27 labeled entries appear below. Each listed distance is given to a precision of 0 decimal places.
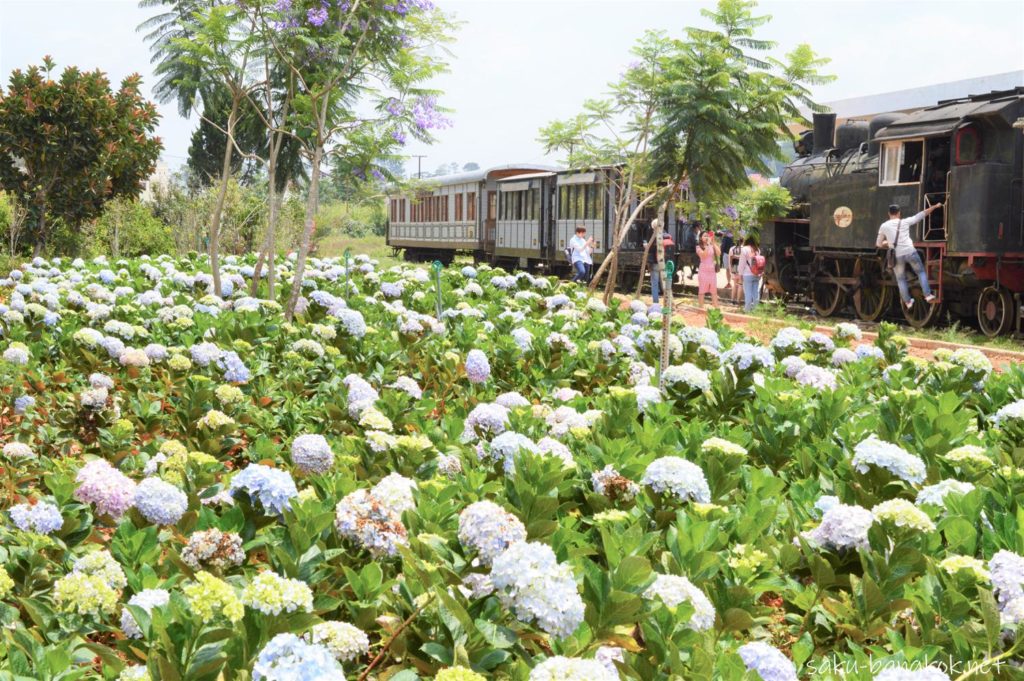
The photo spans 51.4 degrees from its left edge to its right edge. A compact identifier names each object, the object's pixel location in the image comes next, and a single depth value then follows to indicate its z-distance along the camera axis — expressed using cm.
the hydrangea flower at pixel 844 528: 327
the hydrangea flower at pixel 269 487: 326
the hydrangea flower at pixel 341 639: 251
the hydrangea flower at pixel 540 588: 247
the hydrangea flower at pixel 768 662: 249
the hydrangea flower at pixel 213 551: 304
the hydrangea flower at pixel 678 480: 356
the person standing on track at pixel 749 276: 1916
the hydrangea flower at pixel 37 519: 327
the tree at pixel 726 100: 1312
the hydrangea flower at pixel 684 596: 272
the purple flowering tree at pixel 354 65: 1009
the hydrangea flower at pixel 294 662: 212
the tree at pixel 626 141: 1527
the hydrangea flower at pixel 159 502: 336
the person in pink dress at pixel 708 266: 1842
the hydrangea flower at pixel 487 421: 452
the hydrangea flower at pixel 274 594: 246
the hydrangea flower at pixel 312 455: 400
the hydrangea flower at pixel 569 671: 214
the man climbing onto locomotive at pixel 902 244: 1507
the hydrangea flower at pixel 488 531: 283
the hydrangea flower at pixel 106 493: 353
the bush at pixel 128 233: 2347
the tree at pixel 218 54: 1028
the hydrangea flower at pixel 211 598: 240
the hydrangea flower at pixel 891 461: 391
